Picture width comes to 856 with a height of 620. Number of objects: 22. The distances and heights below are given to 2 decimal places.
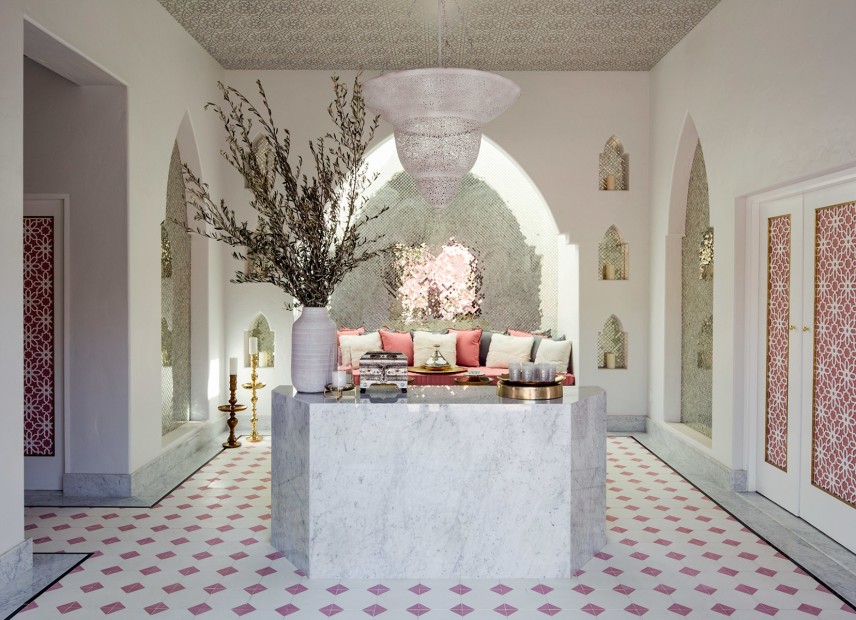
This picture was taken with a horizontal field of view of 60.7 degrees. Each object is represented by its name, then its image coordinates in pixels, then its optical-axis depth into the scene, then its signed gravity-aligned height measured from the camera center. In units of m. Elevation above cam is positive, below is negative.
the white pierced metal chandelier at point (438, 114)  3.80 +1.06
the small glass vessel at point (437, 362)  7.34 -0.57
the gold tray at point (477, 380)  6.65 -0.68
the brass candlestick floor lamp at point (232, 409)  6.57 -0.94
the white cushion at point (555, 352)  7.57 -0.48
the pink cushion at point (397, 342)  8.09 -0.41
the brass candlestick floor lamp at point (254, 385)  6.98 -0.77
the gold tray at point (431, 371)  7.14 -0.64
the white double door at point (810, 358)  4.10 -0.32
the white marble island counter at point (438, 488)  3.62 -0.91
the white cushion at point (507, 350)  7.89 -0.48
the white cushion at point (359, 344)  7.86 -0.42
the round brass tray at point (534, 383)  3.79 -0.40
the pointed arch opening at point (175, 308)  6.25 -0.03
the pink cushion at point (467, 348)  8.16 -0.47
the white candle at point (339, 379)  3.91 -0.39
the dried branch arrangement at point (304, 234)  3.72 +0.37
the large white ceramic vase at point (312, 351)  3.93 -0.25
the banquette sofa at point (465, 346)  7.78 -0.44
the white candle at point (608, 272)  7.39 +0.34
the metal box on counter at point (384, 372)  3.91 -0.36
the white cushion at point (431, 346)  8.03 -0.45
